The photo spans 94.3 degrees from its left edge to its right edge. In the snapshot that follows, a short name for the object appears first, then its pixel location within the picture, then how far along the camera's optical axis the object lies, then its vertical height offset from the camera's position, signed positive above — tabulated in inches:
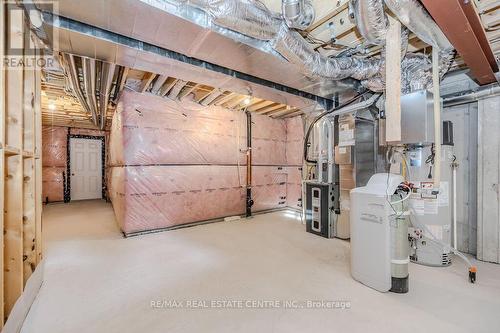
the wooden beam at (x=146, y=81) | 132.0 +51.5
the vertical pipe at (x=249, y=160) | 208.2 +5.5
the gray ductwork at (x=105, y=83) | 111.0 +46.5
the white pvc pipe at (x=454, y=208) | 110.9 -20.1
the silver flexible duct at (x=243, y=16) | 61.4 +42.3
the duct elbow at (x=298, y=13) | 67.0 +45.7
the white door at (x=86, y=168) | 300.5 -2.7
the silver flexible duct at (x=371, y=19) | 63.8 +43.3
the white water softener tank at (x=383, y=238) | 83.4 -26.6
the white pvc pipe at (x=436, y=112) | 82.9 +19.3
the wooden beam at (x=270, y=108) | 191.8 +50.2
